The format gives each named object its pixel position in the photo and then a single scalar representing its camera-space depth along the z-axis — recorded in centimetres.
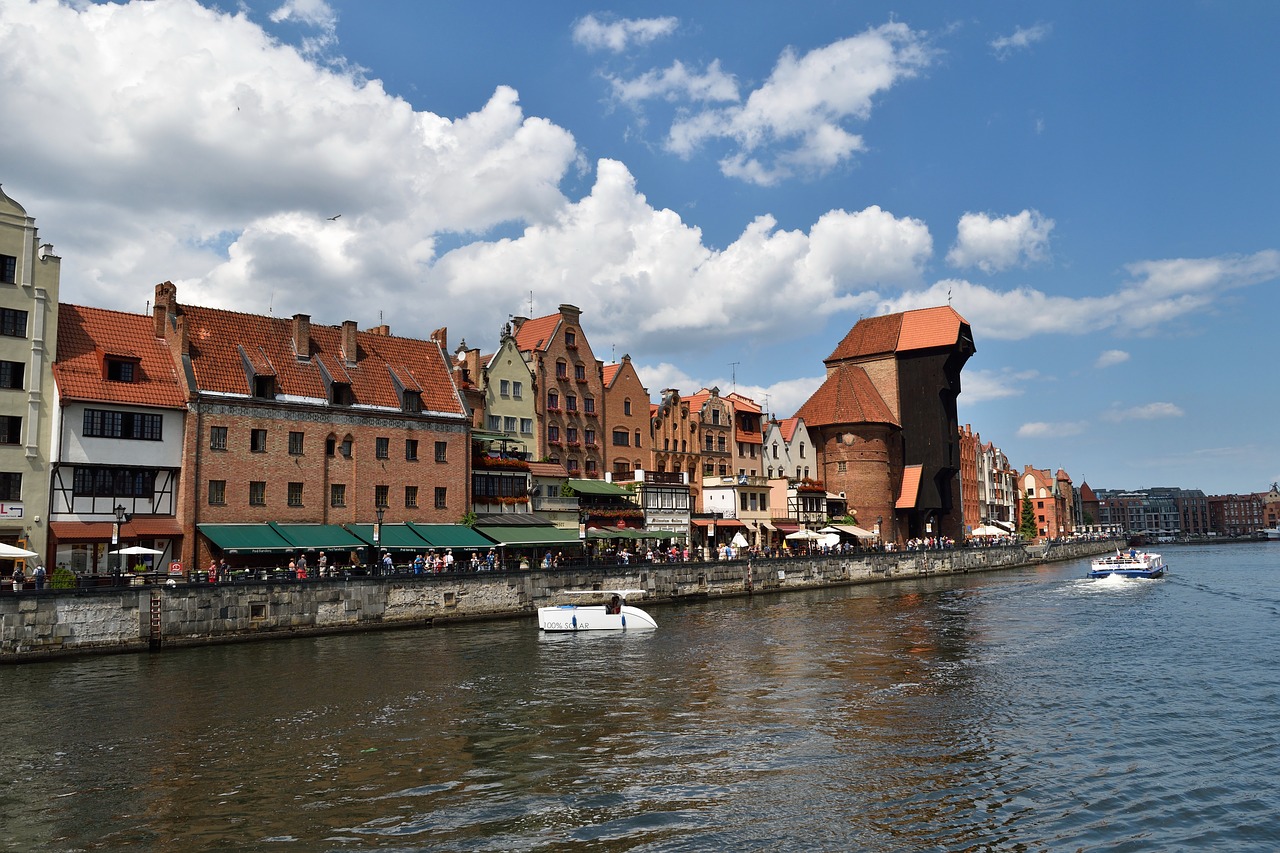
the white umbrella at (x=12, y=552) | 3850
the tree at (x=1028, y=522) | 17322
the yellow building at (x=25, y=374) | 4372
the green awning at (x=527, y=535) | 6006
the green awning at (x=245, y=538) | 4772
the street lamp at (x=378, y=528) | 5008
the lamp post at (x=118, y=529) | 4116
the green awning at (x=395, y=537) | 5397
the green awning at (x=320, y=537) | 5053
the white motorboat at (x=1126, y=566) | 8412
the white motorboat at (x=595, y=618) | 4666
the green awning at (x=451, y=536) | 5631
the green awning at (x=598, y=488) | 6994
